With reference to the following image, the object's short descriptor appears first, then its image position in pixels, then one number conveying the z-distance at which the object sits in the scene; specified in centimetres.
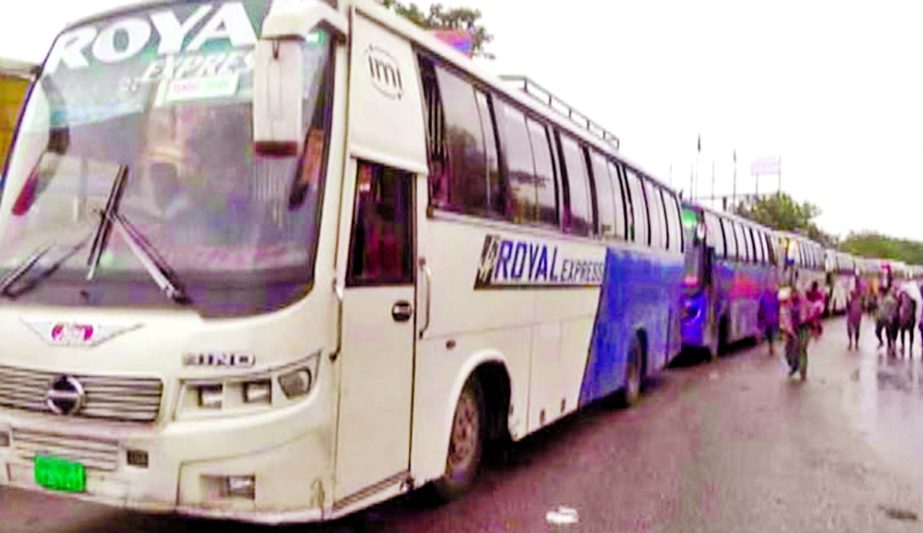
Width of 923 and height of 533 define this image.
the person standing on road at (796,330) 1390
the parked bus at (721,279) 1579
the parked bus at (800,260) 2597
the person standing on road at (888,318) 2071
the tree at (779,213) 6912
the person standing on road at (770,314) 1989
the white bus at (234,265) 371
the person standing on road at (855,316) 2116
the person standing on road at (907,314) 2045
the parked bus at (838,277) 3681
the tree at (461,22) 2106
